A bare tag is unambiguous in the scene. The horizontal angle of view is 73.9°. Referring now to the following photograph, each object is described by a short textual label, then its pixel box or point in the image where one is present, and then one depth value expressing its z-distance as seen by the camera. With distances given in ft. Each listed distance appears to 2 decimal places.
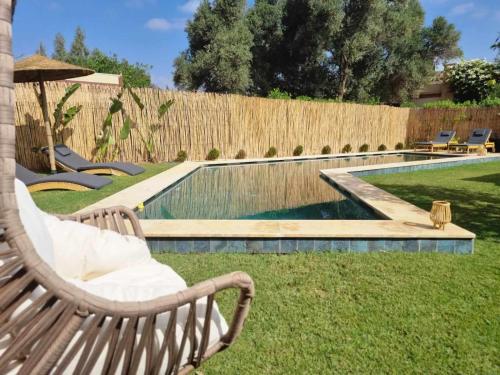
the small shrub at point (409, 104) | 67.54
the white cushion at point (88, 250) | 5.55
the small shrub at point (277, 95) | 46.51
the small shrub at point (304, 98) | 49.09
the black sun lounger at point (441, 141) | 46.98
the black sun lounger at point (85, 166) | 24.94
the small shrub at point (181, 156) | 36.99
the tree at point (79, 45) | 180.65
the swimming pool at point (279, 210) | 10.78
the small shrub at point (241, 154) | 41.29
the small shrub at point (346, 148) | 50.93
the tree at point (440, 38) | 77.92
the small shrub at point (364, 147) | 52.54
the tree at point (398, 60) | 71.26
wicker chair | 2.69
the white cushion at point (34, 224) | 3.64
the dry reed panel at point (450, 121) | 51.01
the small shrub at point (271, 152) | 43.55
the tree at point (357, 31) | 64.90
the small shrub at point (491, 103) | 50.90
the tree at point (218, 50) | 66.59
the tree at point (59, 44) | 195.37
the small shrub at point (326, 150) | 48.55
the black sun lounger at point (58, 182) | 18.74
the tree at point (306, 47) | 65.05
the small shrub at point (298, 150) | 45.57
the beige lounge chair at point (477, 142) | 43.11
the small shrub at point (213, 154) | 38.93
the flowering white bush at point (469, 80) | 80.53
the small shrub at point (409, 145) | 56.54
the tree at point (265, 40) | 75.05
